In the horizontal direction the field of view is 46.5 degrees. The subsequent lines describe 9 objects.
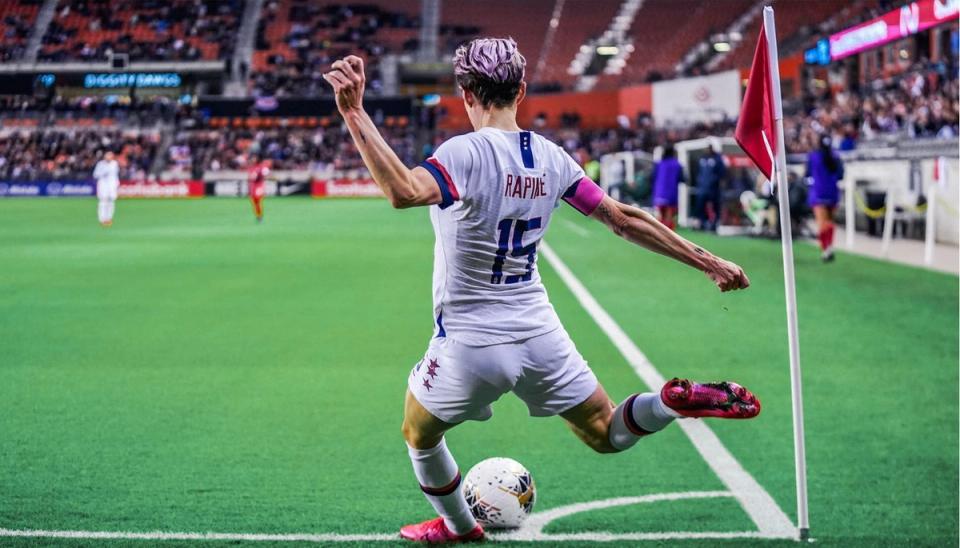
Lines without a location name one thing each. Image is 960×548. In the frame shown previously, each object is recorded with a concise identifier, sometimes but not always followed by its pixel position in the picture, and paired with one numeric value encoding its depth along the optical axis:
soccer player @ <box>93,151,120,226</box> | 30.06
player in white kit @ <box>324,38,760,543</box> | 3.91
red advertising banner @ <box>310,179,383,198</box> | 57.94
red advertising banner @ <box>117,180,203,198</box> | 56.97
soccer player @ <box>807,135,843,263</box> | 19.30
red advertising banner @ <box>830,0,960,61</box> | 30.84
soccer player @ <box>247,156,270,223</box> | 32.88
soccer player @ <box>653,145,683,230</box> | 25.98
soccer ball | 5.11
